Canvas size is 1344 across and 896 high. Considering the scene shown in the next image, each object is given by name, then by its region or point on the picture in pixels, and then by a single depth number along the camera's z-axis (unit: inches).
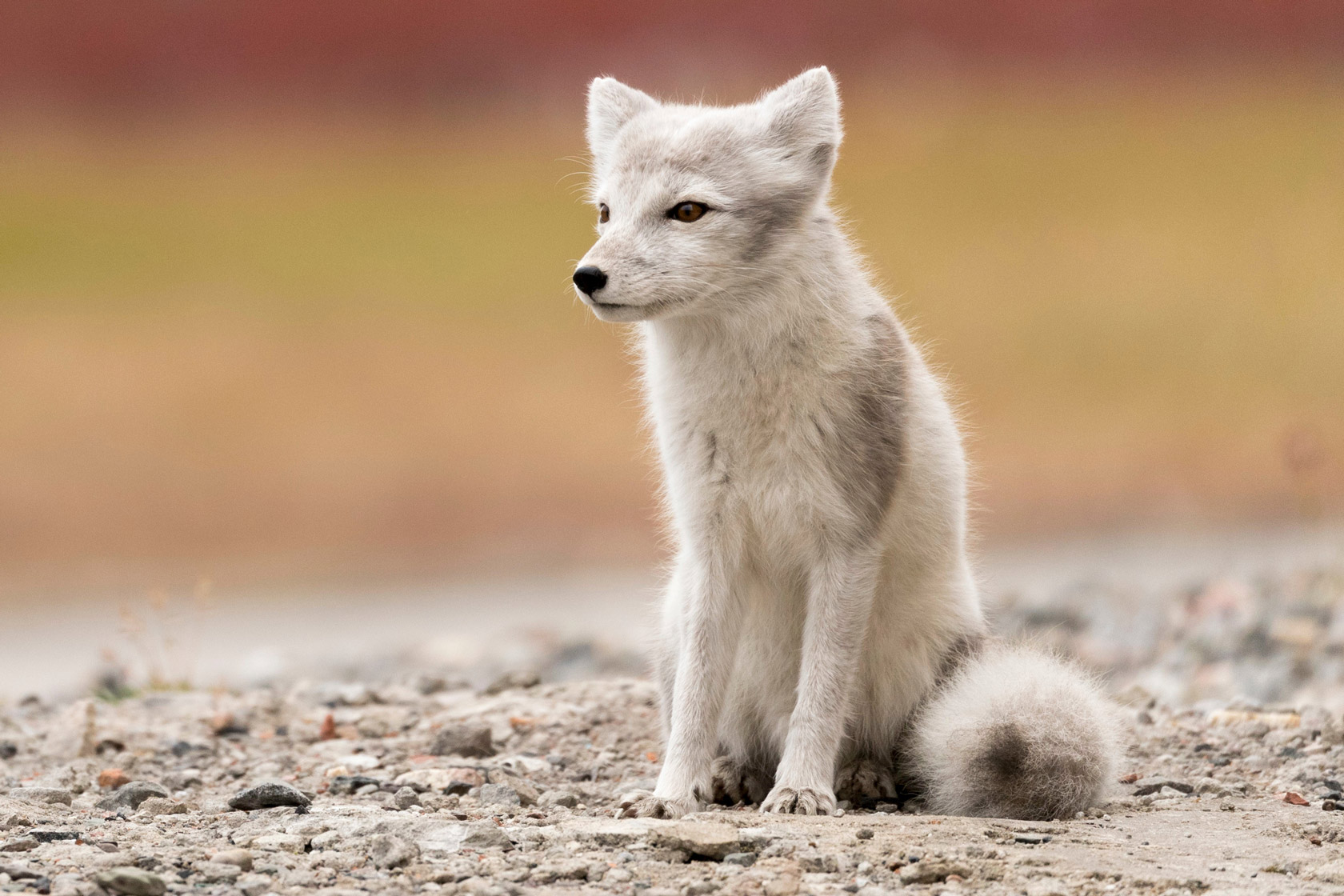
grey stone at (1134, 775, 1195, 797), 317.7
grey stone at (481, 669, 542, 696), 443.5
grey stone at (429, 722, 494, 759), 359.3
